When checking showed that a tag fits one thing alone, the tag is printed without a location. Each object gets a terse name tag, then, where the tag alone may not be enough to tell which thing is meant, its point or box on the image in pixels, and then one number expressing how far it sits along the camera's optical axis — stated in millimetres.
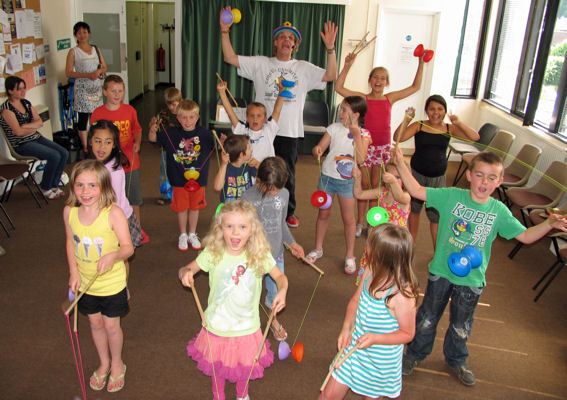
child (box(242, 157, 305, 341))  2803
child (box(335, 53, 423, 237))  4363
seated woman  5008
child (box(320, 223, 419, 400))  2057
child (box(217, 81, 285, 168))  3764
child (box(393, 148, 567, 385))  2590
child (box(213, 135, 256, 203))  3281
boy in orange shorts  3929
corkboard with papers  5430
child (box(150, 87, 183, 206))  4629
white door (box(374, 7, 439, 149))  7629
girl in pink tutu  2213
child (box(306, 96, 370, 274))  3730
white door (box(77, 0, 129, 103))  7824
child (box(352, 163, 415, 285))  3283
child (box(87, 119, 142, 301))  3285
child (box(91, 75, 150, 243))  3895
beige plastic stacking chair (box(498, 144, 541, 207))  5402
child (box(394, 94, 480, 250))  3957
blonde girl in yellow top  2416
